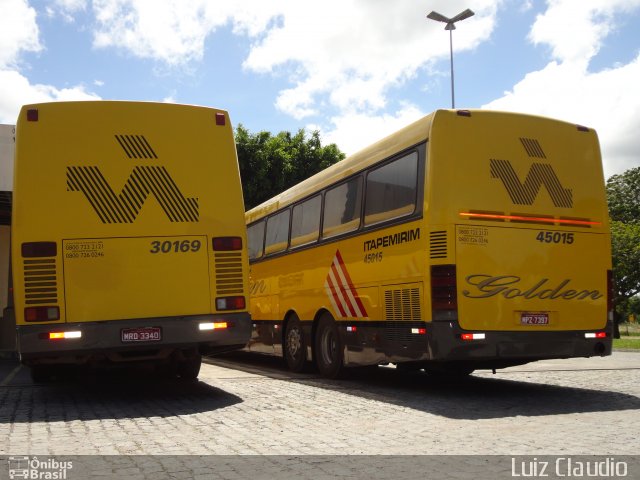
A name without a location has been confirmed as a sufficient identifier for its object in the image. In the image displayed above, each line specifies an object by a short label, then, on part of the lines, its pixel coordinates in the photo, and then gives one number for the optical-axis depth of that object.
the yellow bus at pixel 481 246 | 8.96
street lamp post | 26.97
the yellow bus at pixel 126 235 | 8.71
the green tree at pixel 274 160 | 33.19
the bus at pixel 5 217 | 11.26
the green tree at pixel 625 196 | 56.53
